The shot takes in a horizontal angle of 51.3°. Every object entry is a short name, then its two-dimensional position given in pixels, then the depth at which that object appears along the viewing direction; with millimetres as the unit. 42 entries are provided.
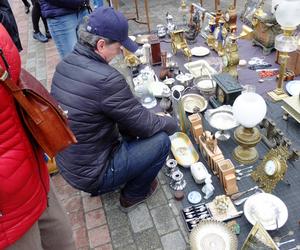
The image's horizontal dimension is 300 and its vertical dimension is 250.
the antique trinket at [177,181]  2357
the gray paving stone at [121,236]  2133
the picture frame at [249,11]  4066
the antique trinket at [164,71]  3428
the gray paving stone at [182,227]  2092
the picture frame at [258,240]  1704
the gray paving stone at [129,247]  2097
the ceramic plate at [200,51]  3787
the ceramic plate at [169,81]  3296
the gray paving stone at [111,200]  2408
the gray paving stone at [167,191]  2378
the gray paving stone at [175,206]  2254
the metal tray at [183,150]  2514
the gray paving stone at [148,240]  2082
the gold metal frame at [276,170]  2064
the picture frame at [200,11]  4014
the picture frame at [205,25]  3953
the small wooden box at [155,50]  3645
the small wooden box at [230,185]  2160
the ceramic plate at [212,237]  1867
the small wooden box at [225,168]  2162
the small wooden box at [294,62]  3061
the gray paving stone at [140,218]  2213
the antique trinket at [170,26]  4094
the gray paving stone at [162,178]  2501
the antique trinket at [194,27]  4050
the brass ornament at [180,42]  3674
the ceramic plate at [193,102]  2959
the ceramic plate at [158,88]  3179
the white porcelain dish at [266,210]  1945
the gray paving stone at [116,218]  2260
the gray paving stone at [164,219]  2164
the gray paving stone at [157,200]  2346
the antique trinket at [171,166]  2426
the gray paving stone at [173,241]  2047
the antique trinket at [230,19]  3594
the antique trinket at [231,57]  2955
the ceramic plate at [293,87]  2951
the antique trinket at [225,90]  2732
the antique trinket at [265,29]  3393
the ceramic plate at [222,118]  2582
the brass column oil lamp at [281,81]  2672
